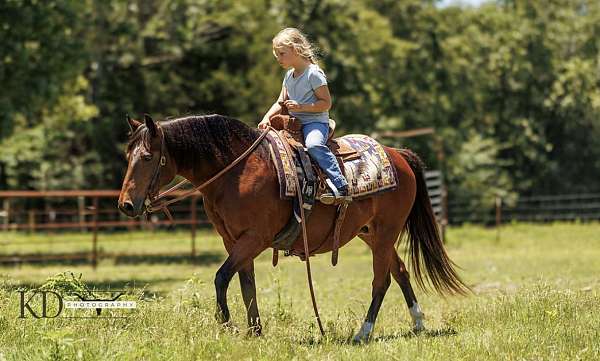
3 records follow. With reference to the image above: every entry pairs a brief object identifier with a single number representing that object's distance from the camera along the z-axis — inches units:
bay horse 565.3
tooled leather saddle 606.5
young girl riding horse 612.1
